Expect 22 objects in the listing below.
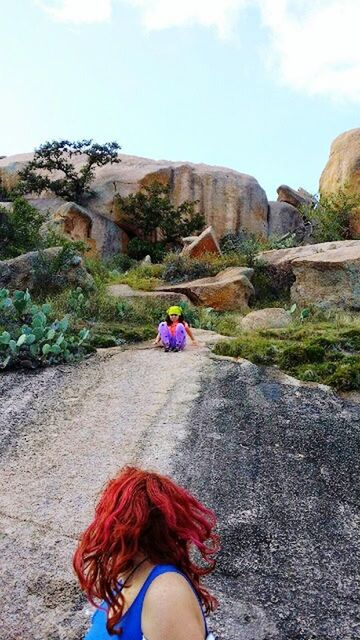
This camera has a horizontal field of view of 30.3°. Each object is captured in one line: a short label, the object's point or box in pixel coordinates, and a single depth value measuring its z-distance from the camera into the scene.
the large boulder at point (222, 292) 19.98
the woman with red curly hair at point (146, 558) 2.28
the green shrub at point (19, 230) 19.77
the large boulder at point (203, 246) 25.34
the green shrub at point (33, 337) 10.48
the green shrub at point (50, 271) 16.00
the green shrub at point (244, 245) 22.94
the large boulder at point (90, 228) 29.47
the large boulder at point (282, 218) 34.91
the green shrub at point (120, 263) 28.30
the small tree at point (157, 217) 31.23
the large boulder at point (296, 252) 21.31
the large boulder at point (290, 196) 37.00
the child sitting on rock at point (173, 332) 11.98
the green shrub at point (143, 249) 31.03
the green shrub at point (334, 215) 25.95
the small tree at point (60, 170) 32.12
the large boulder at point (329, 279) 18.38
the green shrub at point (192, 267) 22.55
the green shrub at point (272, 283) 21.69
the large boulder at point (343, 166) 28.71
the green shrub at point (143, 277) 20.72
